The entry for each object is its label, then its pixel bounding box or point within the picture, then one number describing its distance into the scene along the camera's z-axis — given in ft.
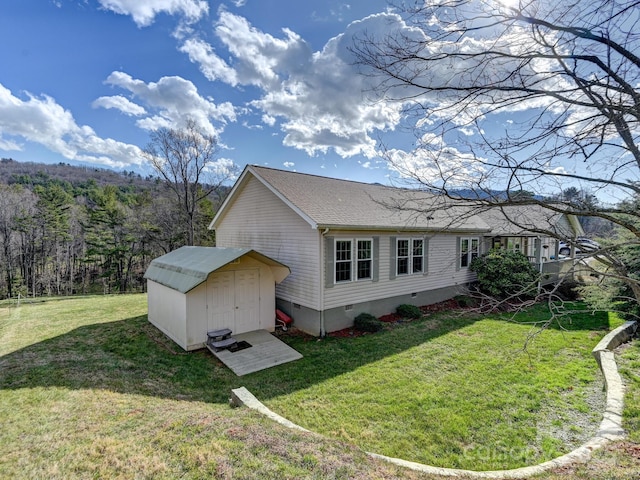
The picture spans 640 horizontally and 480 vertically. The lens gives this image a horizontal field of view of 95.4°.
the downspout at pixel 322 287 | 31.57
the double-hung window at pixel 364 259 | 35.17
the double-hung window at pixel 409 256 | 39.68
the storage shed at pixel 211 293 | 28.35
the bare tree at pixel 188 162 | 78.43
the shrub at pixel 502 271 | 45.34
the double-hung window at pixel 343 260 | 33.37
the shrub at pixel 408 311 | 38.14
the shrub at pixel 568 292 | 50.29
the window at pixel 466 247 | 49.49
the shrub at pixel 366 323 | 33.32
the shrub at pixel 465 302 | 45.57
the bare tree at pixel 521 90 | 10.06
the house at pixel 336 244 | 32.45
